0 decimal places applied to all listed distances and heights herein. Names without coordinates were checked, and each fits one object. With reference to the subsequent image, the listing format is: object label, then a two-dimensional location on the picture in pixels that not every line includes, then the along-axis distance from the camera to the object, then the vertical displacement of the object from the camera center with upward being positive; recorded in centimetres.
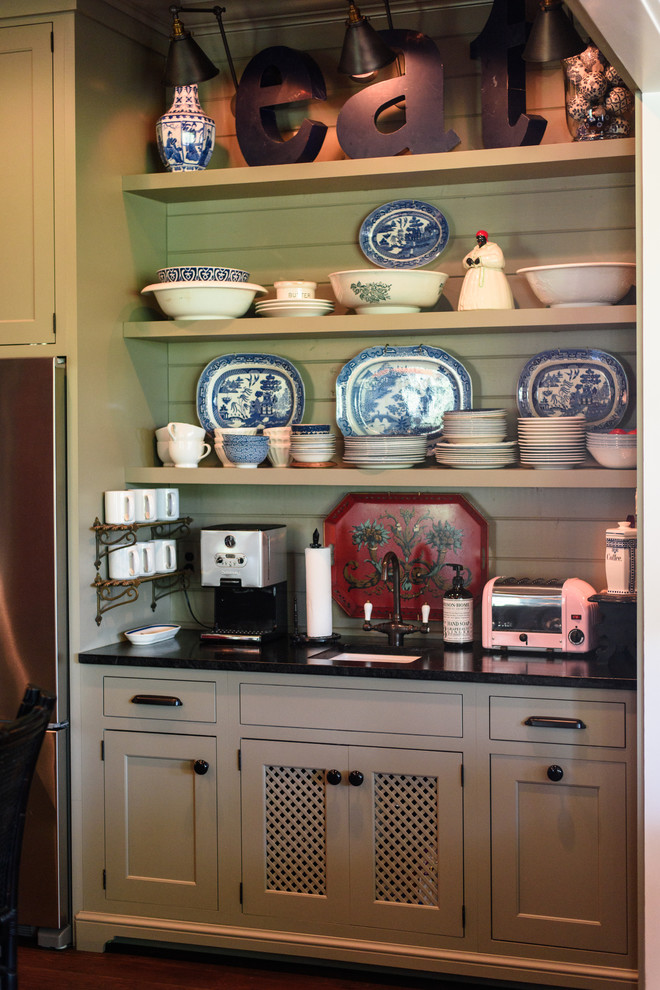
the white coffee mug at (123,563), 326 -26
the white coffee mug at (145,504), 336 -7
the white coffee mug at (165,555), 348 -25
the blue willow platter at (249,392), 359 +32
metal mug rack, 324 -31
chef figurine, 315 +61
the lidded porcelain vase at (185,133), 337 +114
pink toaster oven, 297 -40
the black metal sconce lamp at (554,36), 291 +125
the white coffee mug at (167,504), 351 -7
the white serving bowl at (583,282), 301 +59
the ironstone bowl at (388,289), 320 +60
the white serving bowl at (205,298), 334 +60
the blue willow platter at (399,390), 340 +30
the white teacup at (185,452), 345 +10
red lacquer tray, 339 -21
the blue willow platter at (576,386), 323 +30
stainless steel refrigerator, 308 -30
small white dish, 329 -49
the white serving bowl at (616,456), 296 +7
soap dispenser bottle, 314 -41
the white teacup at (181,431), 344 +17
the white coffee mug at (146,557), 337 -25
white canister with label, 290 -23
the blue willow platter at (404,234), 338 +82
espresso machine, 331 -32
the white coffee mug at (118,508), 326 -8
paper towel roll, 328 -35
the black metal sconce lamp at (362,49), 308 +130
